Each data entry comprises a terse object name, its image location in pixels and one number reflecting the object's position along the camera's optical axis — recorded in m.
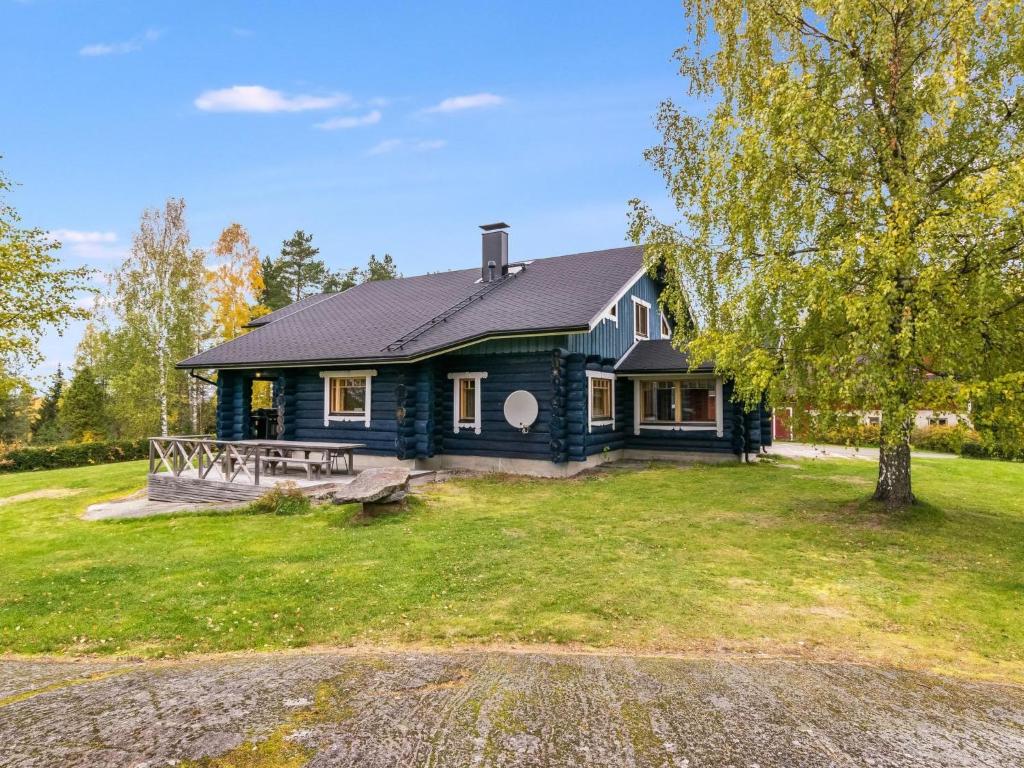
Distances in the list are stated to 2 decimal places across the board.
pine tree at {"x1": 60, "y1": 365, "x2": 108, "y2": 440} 28.05
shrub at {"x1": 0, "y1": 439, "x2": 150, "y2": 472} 20.69
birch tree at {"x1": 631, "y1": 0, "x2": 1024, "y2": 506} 7.38
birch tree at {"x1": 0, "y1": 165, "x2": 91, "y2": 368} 11.63
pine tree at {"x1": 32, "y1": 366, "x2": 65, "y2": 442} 32.91
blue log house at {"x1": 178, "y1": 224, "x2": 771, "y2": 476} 14.11
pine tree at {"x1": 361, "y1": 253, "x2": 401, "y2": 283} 46.41
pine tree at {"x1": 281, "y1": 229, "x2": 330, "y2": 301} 41.62
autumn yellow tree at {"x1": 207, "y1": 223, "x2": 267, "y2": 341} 28.03
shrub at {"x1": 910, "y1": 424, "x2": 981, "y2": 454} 20.47
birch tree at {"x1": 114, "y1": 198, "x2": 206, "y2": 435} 26.56
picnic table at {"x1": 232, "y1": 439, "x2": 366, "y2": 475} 12.52
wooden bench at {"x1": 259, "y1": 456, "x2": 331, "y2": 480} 12.44
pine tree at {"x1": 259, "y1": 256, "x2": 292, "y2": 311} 39.78
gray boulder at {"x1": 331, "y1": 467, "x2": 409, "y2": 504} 9.40
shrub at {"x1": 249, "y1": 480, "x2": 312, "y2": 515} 10.43
